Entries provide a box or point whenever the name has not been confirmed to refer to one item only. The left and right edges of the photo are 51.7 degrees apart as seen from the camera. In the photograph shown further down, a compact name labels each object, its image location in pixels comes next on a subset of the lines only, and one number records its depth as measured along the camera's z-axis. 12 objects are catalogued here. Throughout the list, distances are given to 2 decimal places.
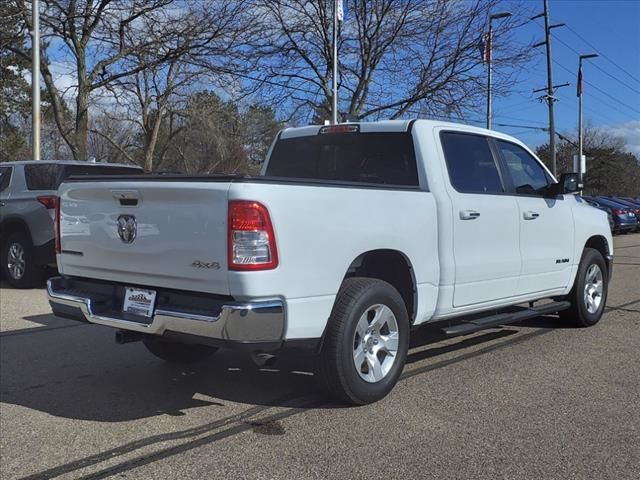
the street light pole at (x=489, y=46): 18.34
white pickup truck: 3.83
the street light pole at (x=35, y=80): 15.27
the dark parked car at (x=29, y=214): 9.42
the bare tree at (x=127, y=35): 17.91
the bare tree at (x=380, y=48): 18.75
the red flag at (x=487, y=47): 18.30
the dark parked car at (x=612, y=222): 27.03
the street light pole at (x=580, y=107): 28.16
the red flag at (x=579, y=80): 39.59
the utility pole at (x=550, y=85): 31.64
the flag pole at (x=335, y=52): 16.20
